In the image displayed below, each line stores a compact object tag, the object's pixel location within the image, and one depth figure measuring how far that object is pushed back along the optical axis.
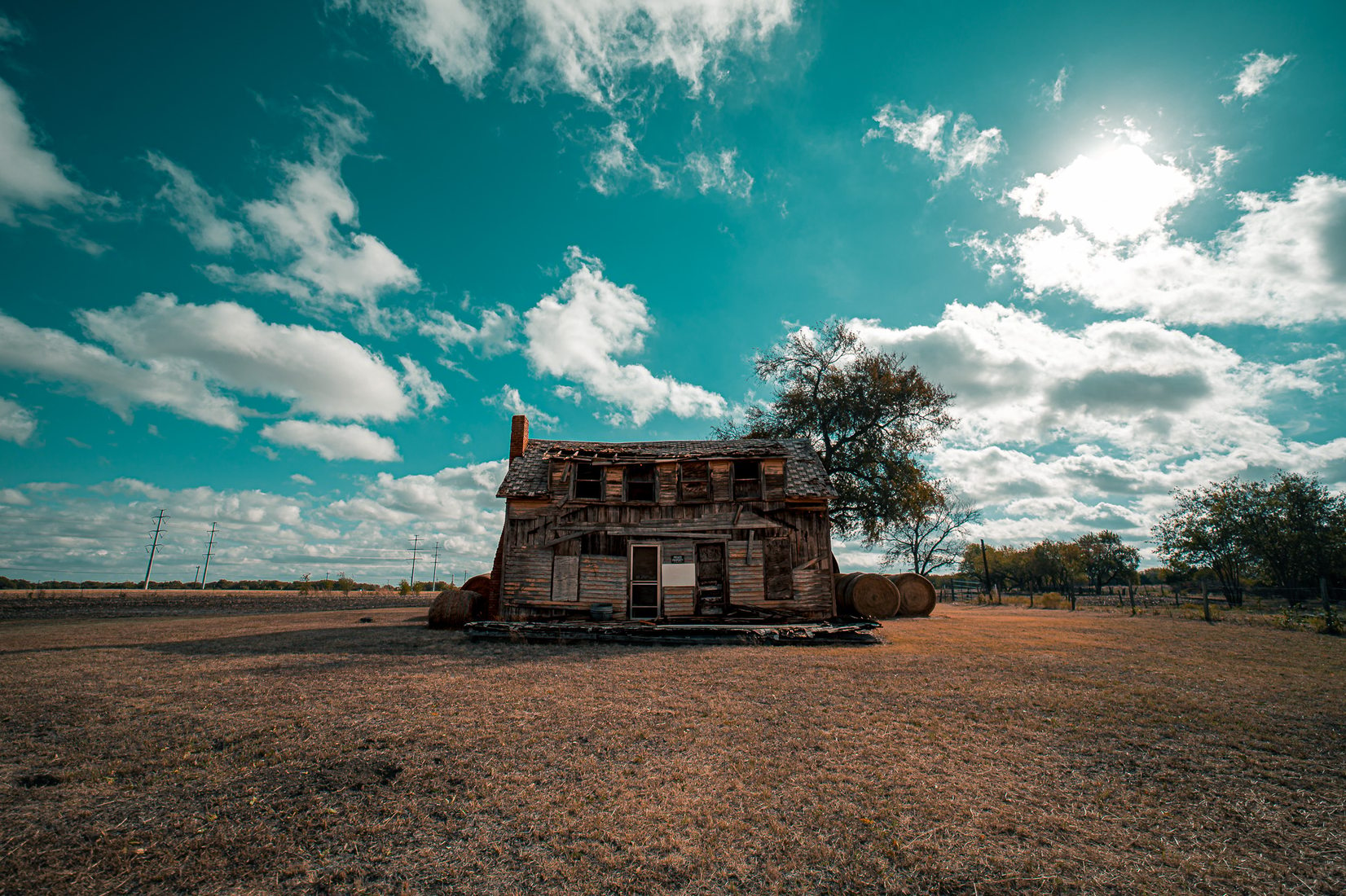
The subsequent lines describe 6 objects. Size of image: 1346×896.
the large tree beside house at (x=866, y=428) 29.56
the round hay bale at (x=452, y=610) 18.14
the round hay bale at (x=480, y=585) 21.12
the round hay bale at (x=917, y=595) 23.34
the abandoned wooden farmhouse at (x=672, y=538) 18.12
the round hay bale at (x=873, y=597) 21.31
